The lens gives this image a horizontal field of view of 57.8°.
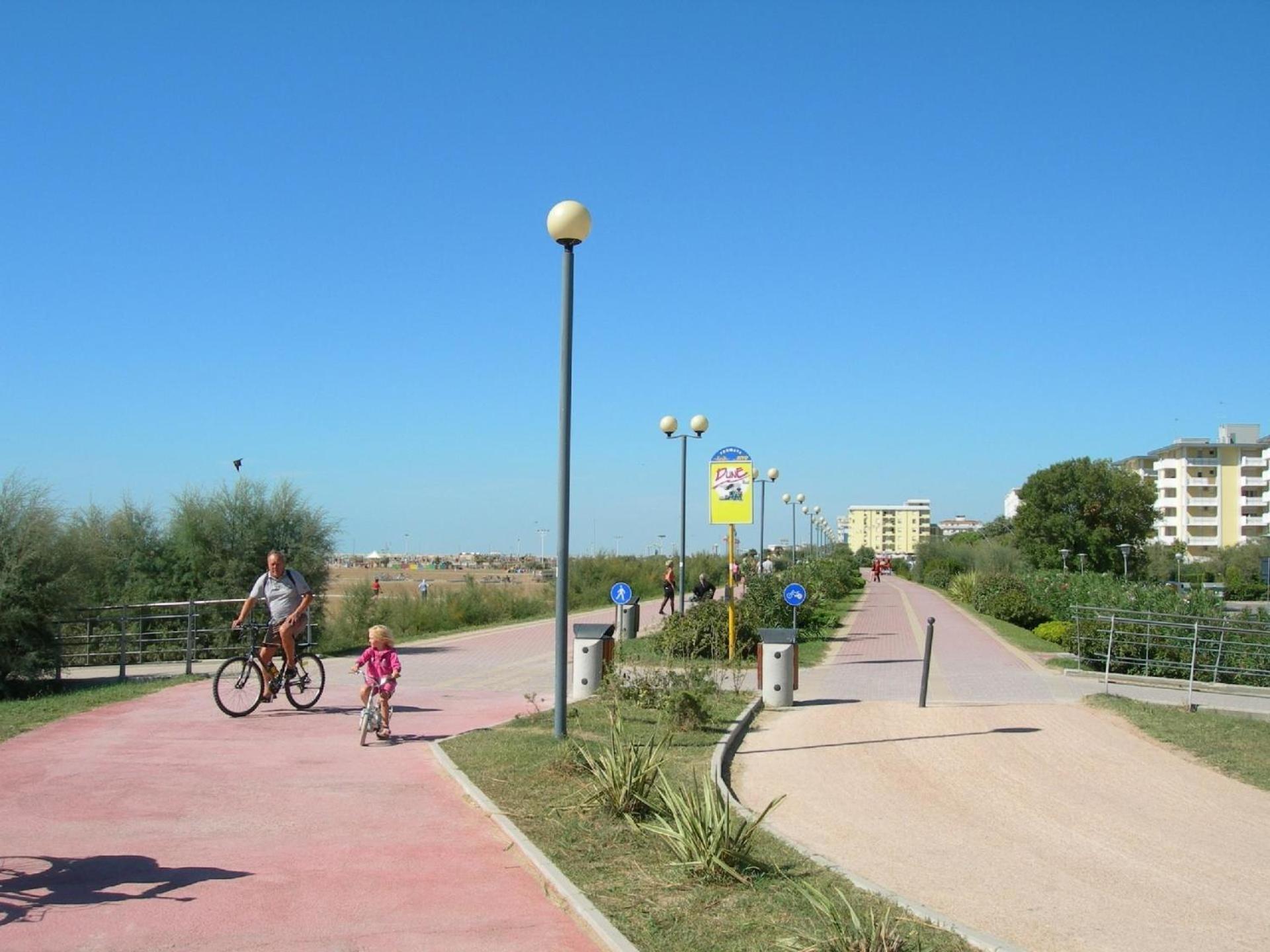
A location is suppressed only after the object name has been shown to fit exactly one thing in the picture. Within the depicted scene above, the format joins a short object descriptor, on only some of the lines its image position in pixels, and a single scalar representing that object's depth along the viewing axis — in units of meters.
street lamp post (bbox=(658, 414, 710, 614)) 22.67
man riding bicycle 11.79
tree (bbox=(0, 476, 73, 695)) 13.95
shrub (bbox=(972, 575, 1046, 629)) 37.62
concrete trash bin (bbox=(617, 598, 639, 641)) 26.27
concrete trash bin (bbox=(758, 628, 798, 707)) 14.52
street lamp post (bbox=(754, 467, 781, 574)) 38.22
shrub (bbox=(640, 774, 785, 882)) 5.94
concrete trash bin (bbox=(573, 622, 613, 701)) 14.32
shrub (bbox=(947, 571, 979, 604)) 46.95
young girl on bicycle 10.37
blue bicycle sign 17.97
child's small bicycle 10.23
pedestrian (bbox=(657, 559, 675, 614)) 35.31
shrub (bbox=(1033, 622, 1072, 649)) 26.03
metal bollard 14.38
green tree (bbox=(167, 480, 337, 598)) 21.58
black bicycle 11.74
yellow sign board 18.36
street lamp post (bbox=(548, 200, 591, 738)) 10.39
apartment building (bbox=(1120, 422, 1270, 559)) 112.88
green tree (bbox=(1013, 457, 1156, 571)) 91.81
